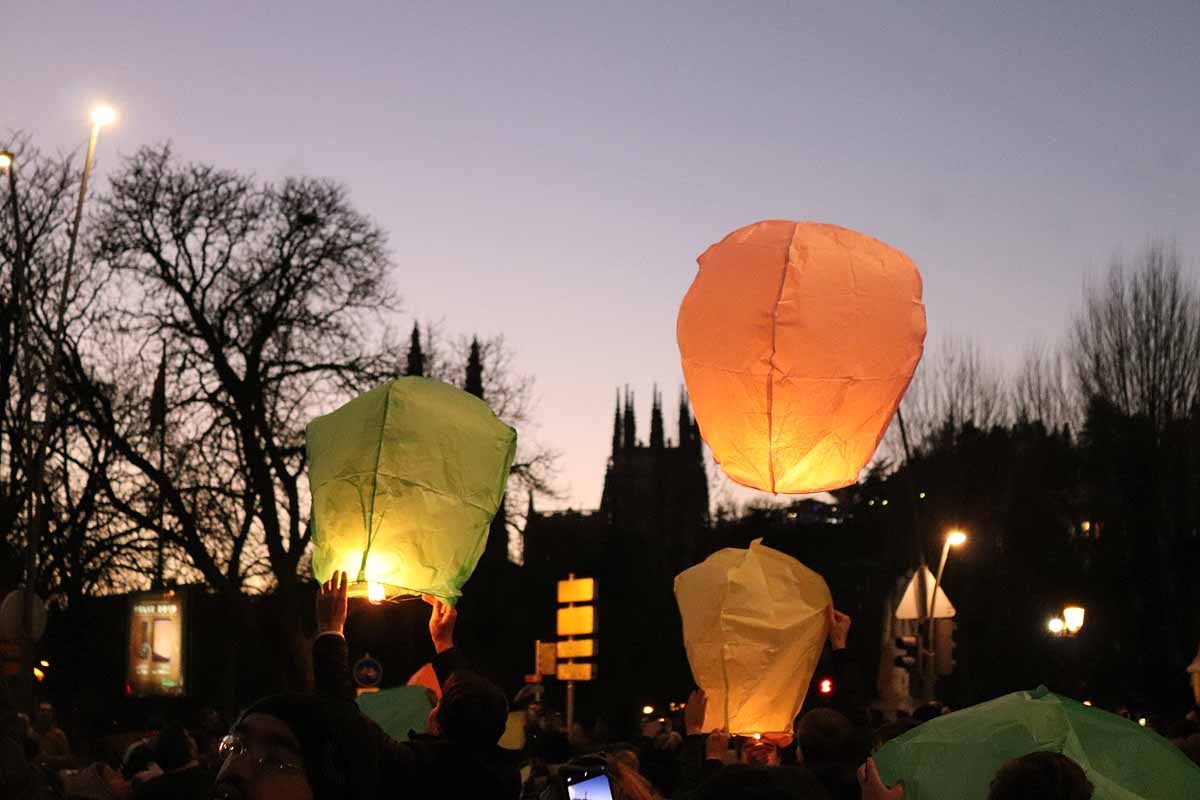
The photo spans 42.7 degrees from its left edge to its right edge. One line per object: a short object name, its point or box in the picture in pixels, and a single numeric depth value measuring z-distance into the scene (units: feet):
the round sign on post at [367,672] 54.81
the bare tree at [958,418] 126.21
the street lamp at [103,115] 73.31
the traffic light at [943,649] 80.02
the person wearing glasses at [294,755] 8.77
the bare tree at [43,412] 87.20
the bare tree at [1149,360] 120.37
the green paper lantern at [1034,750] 14.58
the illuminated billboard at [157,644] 75.82
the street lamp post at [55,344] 71.82
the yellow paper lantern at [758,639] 27.35
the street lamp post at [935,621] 79.05
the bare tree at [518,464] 100.53
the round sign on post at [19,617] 61.62
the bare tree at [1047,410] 126.52
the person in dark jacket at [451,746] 15.14
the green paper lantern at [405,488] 22.22
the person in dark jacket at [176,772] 21.56
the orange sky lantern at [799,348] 24.71
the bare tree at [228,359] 88.12
